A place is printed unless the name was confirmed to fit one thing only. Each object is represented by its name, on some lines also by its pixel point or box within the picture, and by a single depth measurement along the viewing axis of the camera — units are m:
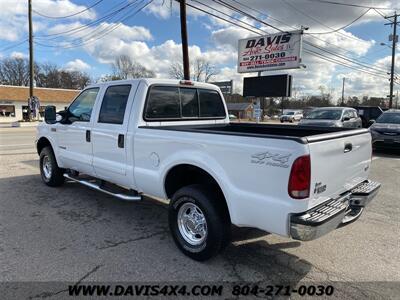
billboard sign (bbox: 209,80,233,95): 24.70
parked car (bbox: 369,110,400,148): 12.55
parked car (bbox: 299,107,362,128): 14.97
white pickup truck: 3.04
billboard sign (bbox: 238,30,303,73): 22.05
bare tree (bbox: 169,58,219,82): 66.28
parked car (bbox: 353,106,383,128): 22.11
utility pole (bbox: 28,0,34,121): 31.59
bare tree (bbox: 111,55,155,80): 65.19
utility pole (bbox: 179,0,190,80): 17.02
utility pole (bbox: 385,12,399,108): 37.39
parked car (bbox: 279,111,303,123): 58.16
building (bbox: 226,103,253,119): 91.75
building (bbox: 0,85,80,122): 50.53
